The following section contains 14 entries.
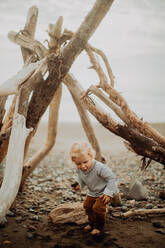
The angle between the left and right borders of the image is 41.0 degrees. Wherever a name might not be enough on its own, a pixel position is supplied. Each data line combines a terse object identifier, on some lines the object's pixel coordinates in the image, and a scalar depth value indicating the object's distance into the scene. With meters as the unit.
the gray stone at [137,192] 4.62
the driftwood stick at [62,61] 3.72
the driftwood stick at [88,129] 4.75
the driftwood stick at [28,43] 4.26
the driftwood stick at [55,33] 4.12
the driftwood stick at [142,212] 3.72
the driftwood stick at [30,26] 4.34
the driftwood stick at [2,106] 3.89
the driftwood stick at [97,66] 4.03
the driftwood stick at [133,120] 3.56
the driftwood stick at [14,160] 2.39
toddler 3.04
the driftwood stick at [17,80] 2.99
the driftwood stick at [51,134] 5.15
